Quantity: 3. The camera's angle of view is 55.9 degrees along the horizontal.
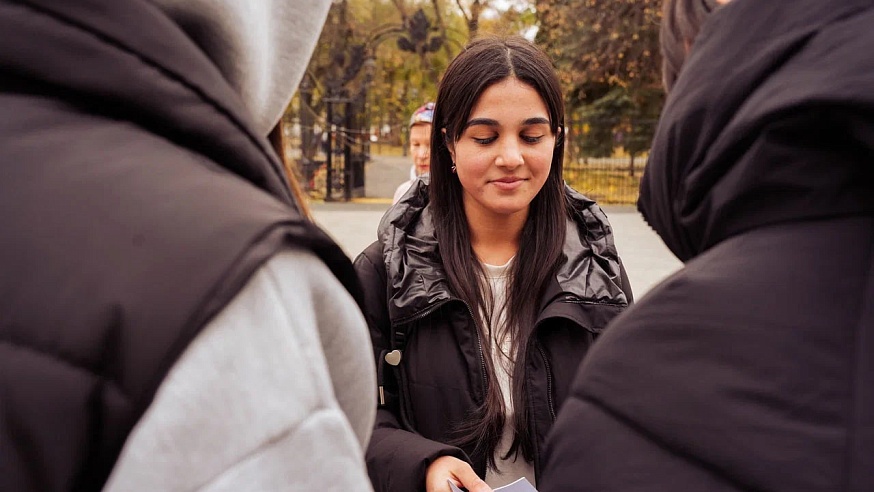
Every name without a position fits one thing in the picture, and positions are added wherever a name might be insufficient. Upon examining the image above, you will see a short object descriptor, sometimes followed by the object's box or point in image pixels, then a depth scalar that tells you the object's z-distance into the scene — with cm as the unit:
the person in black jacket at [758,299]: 82
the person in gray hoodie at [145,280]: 64
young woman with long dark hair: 205
